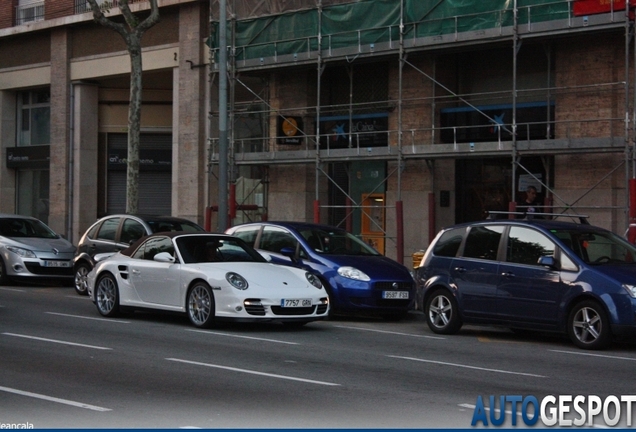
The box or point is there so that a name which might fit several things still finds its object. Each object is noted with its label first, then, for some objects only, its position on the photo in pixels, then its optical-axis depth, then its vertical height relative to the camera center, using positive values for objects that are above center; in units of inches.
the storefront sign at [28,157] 1430.9 +74.7
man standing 856.9 +9.1
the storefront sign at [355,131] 1003.3 +79.8
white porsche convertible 551.2 -39.5
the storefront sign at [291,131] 1067.3 +82.5
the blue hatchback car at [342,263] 635.5 -32.0
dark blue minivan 509.4 -34.4
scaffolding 820.0 +112.1
